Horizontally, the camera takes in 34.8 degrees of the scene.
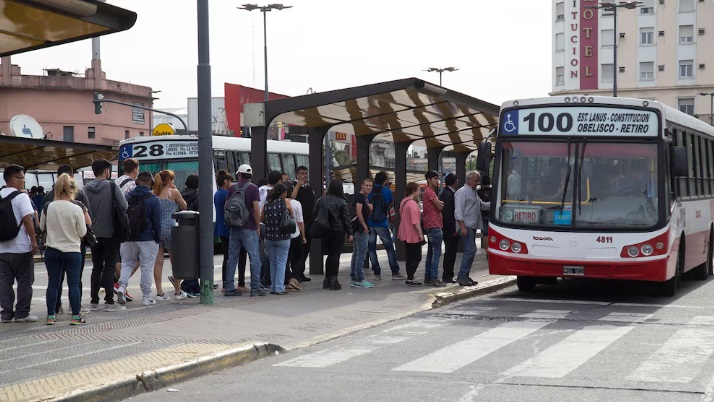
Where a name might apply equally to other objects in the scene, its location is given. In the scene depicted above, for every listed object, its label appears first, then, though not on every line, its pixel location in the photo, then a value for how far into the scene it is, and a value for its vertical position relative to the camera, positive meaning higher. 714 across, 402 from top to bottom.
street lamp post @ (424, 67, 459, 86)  72.62 +7.02
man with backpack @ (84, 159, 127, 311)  13.30 -0.50
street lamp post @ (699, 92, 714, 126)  91.56 +5.99
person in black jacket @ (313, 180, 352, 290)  16.06 -0.65
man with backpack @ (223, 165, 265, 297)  15.02 -0.62
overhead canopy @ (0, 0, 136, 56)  8.71 +1.30
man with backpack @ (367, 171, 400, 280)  18.38 -0.71
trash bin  14.02 -0.80
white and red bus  15.38 -0.15
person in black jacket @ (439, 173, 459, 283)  17.48 -0.77
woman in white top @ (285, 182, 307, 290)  16.08 -1.07
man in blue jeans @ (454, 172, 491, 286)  17.09 -0.62
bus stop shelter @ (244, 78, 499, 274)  17.00 +1.04
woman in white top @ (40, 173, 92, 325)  11.81 -0.65
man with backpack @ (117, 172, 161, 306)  14.10 -0.66
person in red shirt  17.02 -0.76
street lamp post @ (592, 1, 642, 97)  45.97 +7.28
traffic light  48.82 +3.39
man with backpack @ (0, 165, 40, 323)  12.20 -0.71
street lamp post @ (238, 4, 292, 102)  49.47 +7.43
